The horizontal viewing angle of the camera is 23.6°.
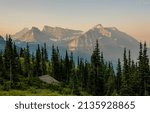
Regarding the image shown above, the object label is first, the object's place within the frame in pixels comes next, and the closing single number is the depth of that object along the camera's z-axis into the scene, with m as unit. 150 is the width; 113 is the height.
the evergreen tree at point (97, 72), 86.80
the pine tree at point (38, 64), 129.00
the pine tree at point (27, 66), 118.41
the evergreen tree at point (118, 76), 111.56
